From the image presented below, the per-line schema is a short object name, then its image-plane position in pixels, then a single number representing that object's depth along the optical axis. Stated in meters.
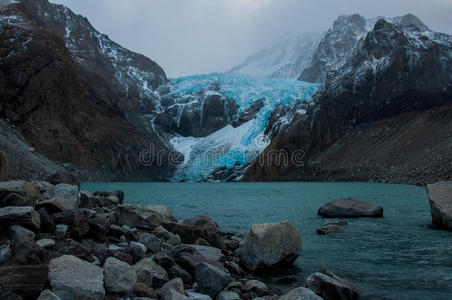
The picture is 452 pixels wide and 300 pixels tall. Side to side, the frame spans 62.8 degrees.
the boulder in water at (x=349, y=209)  17.70
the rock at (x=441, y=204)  13.06
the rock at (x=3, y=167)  14.36
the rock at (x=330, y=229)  13.57
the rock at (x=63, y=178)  20.36
